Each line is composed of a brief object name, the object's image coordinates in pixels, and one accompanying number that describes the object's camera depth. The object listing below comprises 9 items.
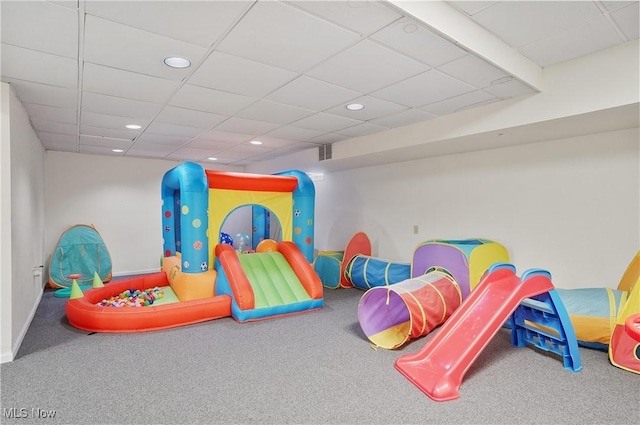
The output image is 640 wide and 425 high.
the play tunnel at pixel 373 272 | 5.06
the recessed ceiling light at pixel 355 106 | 3.72
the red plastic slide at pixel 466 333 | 2.60
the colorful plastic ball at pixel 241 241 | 7.42
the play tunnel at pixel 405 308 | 3.44
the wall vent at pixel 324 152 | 5.84
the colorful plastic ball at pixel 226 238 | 7.19
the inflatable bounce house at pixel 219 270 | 3.89
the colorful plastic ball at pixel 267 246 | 5.45
